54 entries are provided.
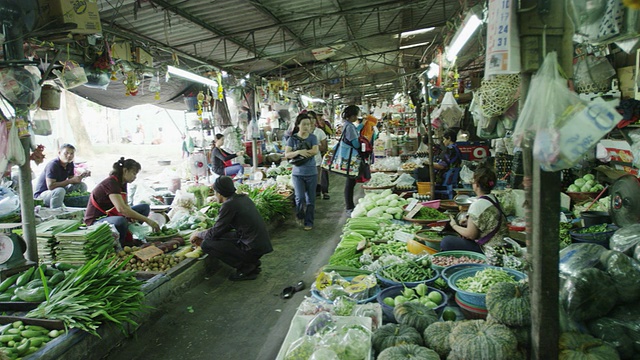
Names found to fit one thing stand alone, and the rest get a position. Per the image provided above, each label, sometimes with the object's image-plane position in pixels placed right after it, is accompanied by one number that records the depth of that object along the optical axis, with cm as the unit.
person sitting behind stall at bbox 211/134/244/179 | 999
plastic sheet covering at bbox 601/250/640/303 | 220
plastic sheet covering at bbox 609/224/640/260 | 280
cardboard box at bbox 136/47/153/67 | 643
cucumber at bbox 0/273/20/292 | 357
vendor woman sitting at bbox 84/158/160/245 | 538
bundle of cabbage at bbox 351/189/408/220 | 561
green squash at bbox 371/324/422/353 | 222
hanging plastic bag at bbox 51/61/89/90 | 456
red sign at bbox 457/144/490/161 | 823
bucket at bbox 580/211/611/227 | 436
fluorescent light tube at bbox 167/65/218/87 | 703
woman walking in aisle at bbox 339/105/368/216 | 691
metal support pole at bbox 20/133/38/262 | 395
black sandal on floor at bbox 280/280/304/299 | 466
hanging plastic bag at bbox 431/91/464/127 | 743
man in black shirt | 499
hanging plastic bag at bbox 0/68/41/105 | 354
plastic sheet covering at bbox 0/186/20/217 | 604
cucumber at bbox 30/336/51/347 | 294
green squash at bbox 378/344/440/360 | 200
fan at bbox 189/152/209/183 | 1084
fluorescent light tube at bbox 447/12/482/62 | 469
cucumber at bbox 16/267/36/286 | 363
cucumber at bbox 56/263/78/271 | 404
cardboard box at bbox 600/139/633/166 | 514
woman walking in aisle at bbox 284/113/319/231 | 698
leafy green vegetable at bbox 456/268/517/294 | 273
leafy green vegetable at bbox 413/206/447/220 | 508
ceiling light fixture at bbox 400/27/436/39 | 1123
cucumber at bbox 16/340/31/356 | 284
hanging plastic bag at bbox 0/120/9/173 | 366
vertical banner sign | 182
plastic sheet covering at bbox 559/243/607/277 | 247
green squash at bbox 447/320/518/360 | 190
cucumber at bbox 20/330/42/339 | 301
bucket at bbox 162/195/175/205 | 903
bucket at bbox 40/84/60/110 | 441
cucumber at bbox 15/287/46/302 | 343
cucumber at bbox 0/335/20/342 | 293
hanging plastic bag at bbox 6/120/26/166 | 368
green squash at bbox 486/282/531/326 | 204
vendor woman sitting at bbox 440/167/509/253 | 367
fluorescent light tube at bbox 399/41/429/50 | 1241
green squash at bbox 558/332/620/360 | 180
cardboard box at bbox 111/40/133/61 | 584
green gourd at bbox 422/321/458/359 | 215
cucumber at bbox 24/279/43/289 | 355
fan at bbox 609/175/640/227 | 387
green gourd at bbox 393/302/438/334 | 241
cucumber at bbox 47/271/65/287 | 361
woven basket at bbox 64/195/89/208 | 725
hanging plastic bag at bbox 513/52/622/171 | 142
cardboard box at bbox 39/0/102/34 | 393
